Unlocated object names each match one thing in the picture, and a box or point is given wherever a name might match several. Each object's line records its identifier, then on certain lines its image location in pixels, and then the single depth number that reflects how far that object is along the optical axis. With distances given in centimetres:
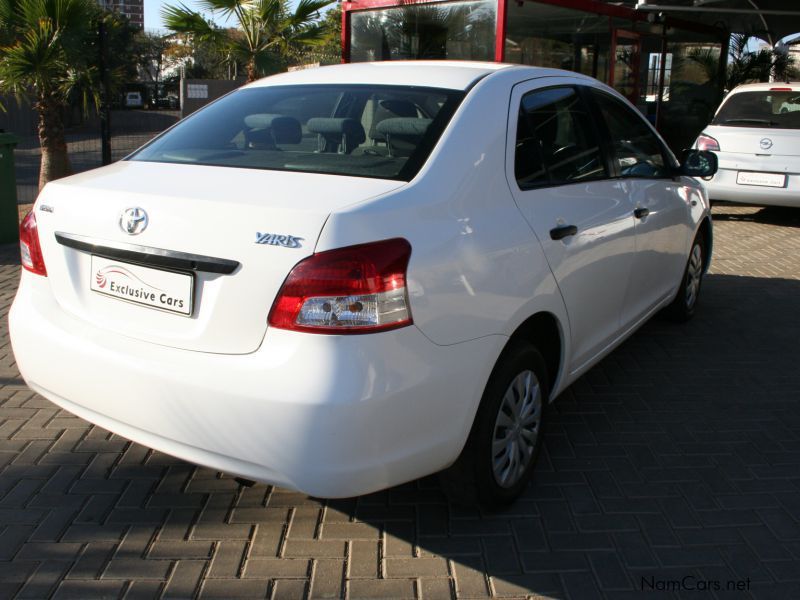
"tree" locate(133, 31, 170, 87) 5398
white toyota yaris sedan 248
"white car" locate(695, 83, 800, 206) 955
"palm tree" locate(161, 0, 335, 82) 1352
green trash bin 778
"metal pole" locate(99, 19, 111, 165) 898
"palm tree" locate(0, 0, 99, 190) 943
